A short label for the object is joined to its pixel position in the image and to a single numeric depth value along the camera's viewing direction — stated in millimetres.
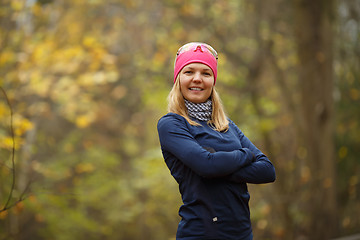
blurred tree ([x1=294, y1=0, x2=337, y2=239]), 13492
